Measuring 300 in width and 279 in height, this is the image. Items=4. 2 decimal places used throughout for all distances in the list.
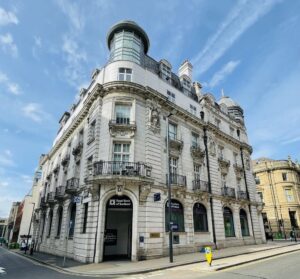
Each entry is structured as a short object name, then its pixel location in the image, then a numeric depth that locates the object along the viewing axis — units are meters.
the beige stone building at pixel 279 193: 46.72
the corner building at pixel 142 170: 17.23
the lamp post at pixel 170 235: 14.20
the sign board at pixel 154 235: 17.18
